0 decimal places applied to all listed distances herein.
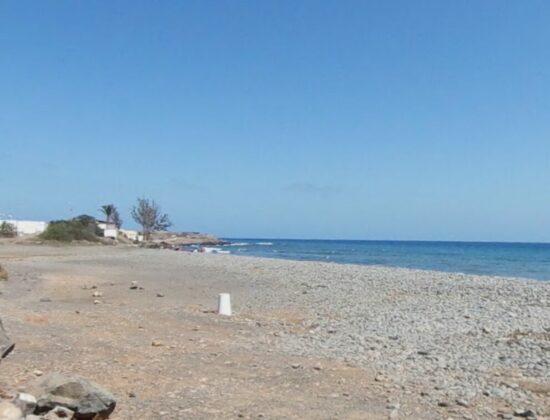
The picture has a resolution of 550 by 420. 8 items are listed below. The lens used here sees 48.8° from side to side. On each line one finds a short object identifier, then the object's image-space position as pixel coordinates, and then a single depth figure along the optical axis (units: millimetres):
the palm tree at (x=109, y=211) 110938
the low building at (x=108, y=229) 87938
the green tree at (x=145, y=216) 111312
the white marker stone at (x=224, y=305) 14097
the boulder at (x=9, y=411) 4656
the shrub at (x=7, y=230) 73188
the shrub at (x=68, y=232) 69562
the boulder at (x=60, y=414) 5352
